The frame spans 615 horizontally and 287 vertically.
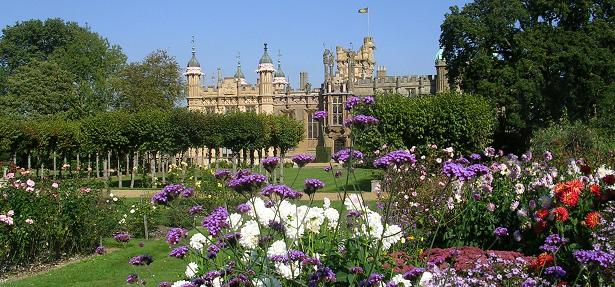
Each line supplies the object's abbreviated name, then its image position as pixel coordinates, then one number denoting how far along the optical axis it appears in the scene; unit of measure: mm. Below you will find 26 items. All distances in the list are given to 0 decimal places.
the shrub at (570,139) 21219
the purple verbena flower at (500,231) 5512
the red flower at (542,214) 6898
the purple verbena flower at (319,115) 4935
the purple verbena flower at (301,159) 4945
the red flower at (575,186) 6766
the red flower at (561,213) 6238
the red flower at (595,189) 6988
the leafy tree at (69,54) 50594
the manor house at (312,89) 63312
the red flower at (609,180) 6680
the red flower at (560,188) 6805
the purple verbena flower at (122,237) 5293
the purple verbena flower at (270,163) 4742
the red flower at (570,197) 6680
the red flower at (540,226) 6884
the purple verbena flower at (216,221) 4848
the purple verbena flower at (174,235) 4734
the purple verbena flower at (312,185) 4625
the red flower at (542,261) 5707
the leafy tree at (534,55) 30469
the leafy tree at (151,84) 45875
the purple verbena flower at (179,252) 4636
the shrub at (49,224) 10750
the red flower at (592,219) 6395
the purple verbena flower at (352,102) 4875
